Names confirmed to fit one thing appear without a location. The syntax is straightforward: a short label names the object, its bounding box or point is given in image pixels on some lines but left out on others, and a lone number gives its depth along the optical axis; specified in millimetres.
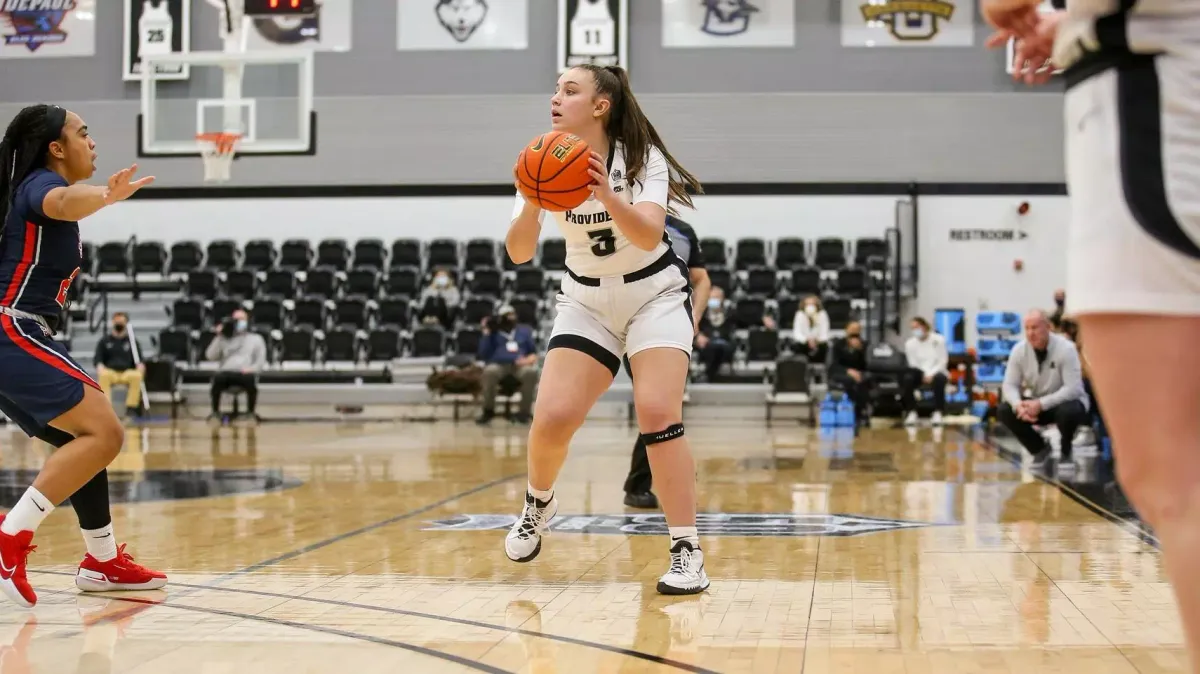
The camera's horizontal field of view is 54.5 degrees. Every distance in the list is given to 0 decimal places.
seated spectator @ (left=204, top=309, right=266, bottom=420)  15438
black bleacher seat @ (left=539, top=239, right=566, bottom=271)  18094
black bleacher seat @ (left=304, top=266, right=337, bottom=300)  17906
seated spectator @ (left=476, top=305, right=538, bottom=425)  15000
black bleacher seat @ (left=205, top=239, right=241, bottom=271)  18656
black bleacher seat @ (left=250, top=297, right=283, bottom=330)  17312
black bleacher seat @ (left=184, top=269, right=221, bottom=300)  18031
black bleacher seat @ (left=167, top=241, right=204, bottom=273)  18578
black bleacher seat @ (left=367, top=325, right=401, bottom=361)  16562
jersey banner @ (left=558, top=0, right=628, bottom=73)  19078
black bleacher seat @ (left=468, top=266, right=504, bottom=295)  17812
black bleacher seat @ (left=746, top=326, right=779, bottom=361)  16281
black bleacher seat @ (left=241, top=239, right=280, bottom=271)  18625
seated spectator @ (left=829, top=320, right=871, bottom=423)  14992
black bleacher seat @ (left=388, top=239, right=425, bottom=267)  18344
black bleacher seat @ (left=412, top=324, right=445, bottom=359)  16578
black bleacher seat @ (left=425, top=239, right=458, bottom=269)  18312
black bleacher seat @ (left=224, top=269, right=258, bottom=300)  17906
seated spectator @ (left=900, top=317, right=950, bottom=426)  15180
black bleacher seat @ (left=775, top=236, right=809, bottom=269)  18062
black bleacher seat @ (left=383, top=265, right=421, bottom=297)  17750
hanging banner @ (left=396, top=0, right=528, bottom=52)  19562
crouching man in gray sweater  8797
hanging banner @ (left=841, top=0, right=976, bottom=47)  19047
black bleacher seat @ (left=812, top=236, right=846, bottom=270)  18078
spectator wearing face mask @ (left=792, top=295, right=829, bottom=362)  15844
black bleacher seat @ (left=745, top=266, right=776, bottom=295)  17609
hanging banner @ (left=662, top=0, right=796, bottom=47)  19312
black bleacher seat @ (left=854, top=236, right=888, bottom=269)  18062
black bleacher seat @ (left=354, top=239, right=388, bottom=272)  18453
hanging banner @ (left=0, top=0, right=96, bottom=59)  20109
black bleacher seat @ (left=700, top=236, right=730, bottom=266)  18031
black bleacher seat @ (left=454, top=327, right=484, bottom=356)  16594
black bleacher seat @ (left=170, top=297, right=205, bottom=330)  17297
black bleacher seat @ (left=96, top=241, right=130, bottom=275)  18484
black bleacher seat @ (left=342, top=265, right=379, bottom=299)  17844
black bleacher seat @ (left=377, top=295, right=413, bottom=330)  17172
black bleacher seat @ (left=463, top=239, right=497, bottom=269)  18234
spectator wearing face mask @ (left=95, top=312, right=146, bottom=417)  15461
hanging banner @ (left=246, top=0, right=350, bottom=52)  19297
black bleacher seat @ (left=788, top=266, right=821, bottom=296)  17516
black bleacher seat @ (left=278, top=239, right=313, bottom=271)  18609
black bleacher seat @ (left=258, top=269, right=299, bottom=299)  17969
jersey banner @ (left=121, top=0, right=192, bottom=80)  19484
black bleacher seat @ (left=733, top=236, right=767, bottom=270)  18031
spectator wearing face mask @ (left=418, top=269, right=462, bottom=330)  16953
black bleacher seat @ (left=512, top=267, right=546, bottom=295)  17656
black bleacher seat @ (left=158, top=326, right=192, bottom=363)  16797
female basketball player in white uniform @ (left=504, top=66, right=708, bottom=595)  3889
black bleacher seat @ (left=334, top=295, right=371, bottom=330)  17172
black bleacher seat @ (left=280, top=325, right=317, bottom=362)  16484
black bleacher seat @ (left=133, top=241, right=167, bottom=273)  18531
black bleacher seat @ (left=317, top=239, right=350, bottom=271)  18422
